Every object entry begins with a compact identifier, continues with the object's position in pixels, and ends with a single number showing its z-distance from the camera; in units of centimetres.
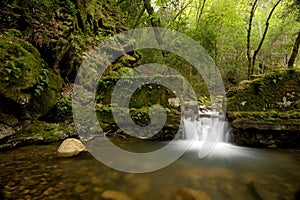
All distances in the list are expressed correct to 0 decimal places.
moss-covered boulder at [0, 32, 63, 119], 366
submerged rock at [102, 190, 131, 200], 233
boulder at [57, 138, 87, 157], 354
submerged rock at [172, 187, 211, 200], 240
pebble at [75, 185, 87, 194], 242
